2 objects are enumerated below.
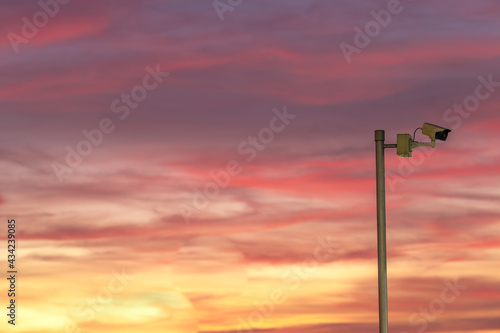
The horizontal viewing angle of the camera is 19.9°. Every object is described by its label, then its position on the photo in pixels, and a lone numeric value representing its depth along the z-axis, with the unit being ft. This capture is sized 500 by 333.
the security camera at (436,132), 90.99
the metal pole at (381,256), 89.20
